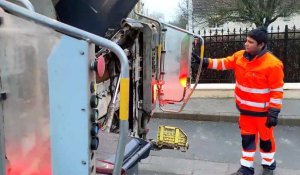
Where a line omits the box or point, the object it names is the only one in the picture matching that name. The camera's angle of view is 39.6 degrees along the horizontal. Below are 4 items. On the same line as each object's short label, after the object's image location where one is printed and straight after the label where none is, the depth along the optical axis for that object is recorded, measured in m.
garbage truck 1.53
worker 3.92
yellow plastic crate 4.04
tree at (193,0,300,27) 15.62
